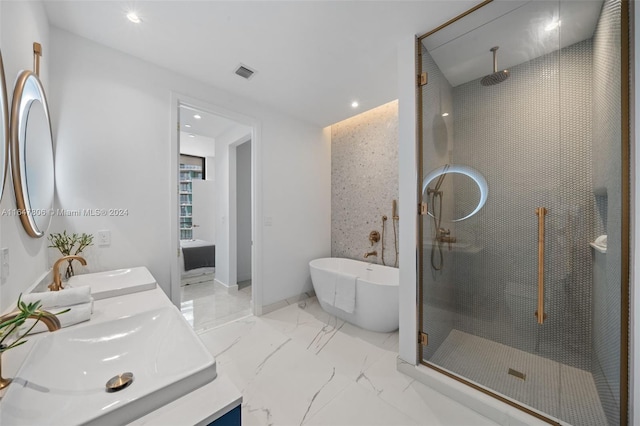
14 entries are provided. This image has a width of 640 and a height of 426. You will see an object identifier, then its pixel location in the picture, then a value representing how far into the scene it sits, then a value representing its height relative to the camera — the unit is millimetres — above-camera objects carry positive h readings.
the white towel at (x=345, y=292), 2502 -855
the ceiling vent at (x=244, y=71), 2129 +1286
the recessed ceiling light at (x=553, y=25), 1394 +1095
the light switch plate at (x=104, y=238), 1822 -192
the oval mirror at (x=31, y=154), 1016 +290
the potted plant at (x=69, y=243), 1606 -208
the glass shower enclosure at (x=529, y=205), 1239 +45
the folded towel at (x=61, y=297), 1007 -367
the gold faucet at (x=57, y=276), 1253 -335
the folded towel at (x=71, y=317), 928 -432
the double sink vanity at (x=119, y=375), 565 -486
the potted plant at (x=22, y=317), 555 -292
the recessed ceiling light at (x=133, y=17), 1570 +1299
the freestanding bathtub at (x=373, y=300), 2320 -877
